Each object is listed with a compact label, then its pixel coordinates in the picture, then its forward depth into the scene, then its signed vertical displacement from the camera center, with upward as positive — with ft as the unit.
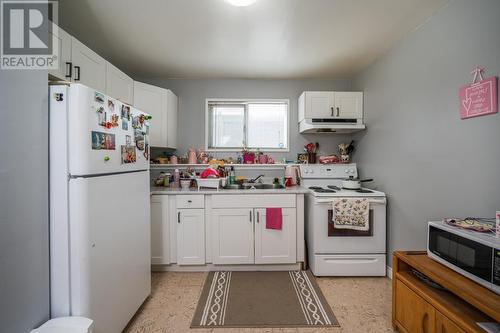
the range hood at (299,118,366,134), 9.16 +1.60
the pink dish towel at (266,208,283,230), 8.08 -2.03
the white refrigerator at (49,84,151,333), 4.01 -0.83
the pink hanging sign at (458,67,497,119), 4.45 +1.42
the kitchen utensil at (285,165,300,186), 9.88 -0.45
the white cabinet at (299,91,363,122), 9.41 +2.45
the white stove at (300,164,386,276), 7.76 -2.78
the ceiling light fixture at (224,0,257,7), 5.16 +3.74
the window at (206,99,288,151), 10.65 +1.84
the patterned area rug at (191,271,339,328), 5.77 -4.07
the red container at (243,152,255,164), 10.30 +0.22
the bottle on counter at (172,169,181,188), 9.44 -0.66
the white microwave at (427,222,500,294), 3.38 -1.52
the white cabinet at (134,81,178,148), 9.04 +2.28
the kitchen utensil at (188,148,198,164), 10.04 +0.25
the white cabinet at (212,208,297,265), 8.18 -2.73
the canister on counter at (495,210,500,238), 3.68 -1.04
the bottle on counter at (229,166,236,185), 9.42 -0.69
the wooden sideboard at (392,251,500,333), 3.35 -2.44
